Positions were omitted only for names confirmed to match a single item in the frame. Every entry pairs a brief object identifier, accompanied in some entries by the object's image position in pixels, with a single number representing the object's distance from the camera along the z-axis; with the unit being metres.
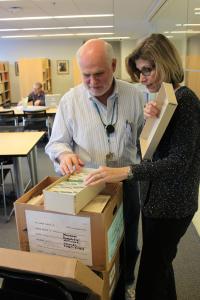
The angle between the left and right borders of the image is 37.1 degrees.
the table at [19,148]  3.08
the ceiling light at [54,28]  9.98
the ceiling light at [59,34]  12.09
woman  1.13
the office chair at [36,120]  5.75
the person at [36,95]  7.06
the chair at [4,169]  3.33
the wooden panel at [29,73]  10.27
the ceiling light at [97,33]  12.06
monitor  6.35
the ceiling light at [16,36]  12.73
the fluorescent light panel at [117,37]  14.14
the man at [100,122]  1.51
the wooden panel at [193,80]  3.48
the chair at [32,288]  0.95
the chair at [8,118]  5.81
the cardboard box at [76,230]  1.09
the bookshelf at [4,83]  11.61
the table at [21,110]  5.85
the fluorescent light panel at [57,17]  7.81
